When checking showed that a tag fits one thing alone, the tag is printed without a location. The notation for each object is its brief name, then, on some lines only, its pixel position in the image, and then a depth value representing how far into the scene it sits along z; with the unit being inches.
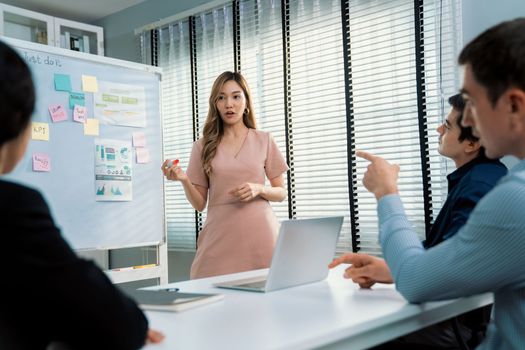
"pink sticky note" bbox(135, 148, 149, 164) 128.3
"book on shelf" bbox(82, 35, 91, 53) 192.2
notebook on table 48.8
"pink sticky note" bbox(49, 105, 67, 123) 110.7
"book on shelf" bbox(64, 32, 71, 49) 185.8
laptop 56.4
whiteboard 109.3
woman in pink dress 105.9
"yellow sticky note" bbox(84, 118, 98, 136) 117.0
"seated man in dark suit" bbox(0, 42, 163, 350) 25.7
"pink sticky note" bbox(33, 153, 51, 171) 107.0
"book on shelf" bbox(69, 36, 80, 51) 188.5
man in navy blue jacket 53.8
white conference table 37.5
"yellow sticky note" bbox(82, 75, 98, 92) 117.3
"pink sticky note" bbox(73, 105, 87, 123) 114.6
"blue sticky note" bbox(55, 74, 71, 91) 112.0
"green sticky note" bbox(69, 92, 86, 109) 114.3
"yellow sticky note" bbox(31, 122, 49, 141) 106.9
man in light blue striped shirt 36.7
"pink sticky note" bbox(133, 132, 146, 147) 127.7
